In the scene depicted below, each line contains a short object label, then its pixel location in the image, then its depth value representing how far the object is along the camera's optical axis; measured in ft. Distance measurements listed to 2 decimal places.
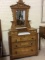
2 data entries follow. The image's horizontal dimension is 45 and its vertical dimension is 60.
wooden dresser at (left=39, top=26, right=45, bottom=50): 6.14
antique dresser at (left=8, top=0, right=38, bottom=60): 5.61
